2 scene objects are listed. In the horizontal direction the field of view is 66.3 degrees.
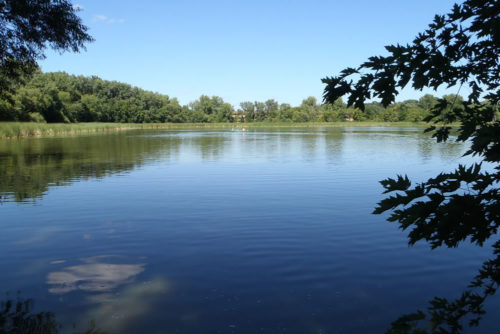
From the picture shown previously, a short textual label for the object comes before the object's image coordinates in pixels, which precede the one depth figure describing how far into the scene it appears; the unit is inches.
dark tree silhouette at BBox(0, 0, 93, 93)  413.4
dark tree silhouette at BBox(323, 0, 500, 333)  102.0
